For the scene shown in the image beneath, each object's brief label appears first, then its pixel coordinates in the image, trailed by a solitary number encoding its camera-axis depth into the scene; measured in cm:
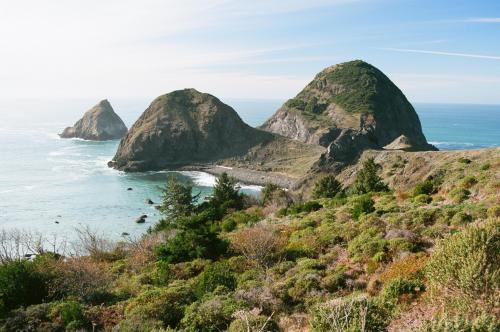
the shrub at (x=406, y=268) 1516
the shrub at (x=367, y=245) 1886
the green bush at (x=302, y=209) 3516
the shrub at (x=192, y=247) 2481
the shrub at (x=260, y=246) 2167
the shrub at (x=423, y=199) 2750
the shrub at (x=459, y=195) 2512
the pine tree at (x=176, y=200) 5100
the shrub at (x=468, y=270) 1016
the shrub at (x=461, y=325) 845
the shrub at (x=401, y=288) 1383
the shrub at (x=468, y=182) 2786
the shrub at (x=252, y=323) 1241
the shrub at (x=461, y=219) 1952
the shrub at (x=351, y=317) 1055
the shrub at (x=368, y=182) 4197
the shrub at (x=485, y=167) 3148
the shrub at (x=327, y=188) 4844
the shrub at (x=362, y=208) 2691
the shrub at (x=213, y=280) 1789
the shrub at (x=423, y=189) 3081
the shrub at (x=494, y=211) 1927
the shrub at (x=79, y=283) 1839
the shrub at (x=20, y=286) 1742
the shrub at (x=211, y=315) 1383
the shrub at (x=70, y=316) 1478
